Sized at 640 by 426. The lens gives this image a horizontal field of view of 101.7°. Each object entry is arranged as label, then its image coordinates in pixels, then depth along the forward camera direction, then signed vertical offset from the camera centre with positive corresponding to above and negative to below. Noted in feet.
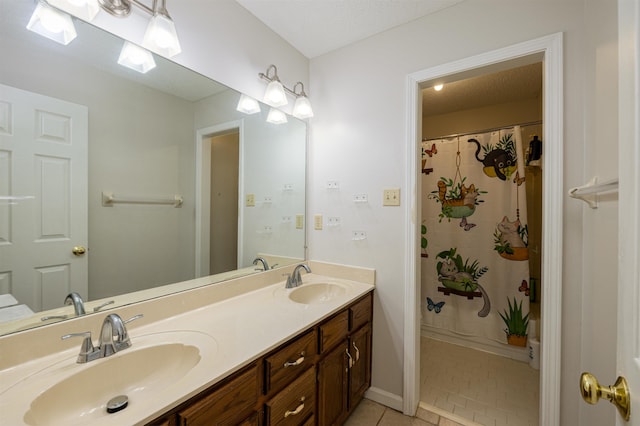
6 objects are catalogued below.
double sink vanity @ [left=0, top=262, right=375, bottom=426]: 2.33 -1.60
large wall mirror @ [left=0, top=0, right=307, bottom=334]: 2.78 +0.49
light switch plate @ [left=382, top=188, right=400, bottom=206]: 5.48 +0.34
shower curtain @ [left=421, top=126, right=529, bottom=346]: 7.54 -0.75
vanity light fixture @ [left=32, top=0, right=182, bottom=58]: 2.90 +2.42
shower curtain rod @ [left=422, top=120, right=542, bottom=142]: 7.59 +2.53
